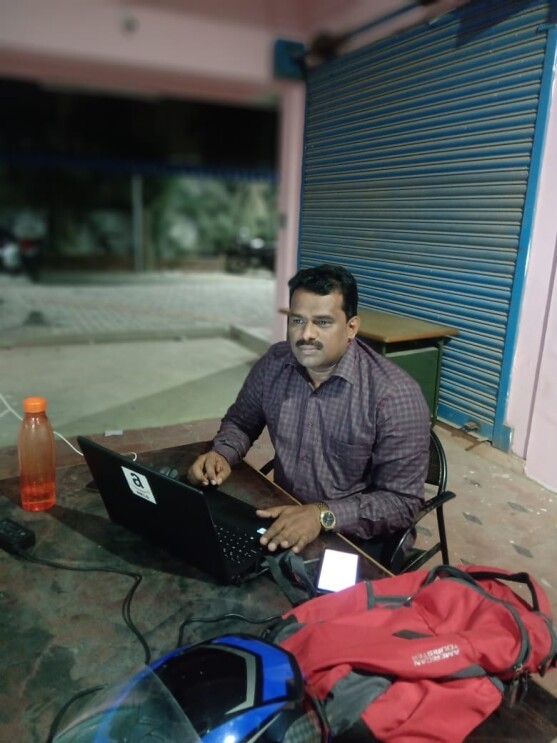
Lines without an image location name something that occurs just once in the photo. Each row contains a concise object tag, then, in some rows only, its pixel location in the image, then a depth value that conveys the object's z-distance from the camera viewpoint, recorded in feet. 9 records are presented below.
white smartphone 4.16
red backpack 3.21
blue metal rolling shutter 11.87
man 5.77
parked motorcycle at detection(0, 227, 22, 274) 43.11
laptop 4.05
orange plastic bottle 5.36
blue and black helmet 2.67
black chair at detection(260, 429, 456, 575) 5.80
